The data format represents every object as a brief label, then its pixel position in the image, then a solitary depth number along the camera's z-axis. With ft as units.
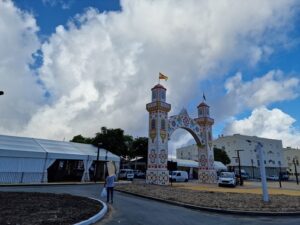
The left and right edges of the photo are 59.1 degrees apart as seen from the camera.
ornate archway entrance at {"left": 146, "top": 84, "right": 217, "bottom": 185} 99.09
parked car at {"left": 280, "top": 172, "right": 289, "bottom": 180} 216.86
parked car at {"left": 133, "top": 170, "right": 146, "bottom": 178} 171.42
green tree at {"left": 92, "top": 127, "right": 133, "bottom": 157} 146.00
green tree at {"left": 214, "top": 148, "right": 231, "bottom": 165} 226.17
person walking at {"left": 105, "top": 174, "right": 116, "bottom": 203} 43.19
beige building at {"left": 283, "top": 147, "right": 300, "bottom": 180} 300.16
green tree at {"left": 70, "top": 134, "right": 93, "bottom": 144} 181.88
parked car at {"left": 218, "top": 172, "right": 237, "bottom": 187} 96.99
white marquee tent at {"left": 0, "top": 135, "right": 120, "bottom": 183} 79.56
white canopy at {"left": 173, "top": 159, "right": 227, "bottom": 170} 178.76
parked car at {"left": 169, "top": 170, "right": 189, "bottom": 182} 136.27
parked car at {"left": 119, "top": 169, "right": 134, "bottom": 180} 135.33
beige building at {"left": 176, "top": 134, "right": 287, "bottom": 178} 244.42
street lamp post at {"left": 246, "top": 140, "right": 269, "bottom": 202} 46.67
